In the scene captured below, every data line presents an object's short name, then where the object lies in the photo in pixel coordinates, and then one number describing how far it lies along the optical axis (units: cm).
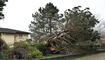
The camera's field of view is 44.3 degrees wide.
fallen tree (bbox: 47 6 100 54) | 1650
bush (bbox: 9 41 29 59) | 1229
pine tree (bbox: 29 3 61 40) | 2742
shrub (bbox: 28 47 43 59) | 1273
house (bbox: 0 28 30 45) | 1847
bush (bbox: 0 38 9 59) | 1136
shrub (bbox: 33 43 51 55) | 1551
